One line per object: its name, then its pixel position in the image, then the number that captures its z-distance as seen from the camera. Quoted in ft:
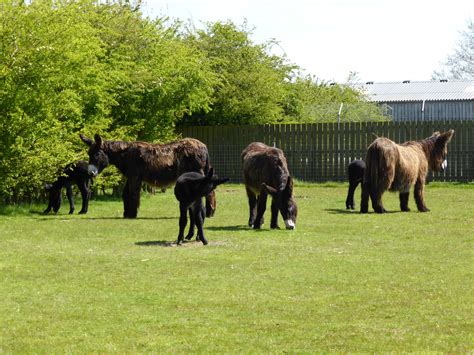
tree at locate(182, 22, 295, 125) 125.29
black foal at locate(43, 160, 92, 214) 71.61
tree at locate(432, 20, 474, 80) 225.15
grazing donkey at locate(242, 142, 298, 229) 56.75
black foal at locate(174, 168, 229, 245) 49.42
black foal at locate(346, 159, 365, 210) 75.31
